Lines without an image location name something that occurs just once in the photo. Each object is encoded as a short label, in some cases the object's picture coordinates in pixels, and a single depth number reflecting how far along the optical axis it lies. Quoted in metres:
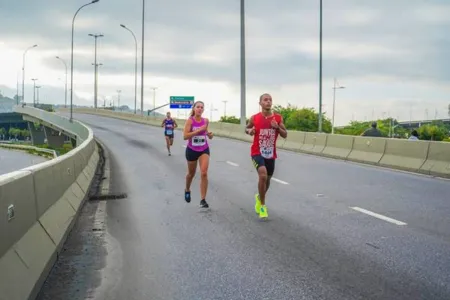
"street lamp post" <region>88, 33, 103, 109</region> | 107.65
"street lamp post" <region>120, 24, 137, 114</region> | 83.97
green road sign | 79.50
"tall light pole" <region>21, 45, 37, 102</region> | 80.15
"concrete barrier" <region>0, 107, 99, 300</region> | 4.55
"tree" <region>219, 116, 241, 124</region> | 164.90
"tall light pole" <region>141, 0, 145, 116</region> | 68.75
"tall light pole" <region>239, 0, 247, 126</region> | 38.72
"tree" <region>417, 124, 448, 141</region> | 124.25
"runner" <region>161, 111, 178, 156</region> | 25.31
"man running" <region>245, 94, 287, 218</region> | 9.16
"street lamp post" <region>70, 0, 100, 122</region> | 46.00
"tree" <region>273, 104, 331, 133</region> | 130.50
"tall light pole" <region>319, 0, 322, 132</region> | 36.41
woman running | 10.29
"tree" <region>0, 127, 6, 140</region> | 185.85
